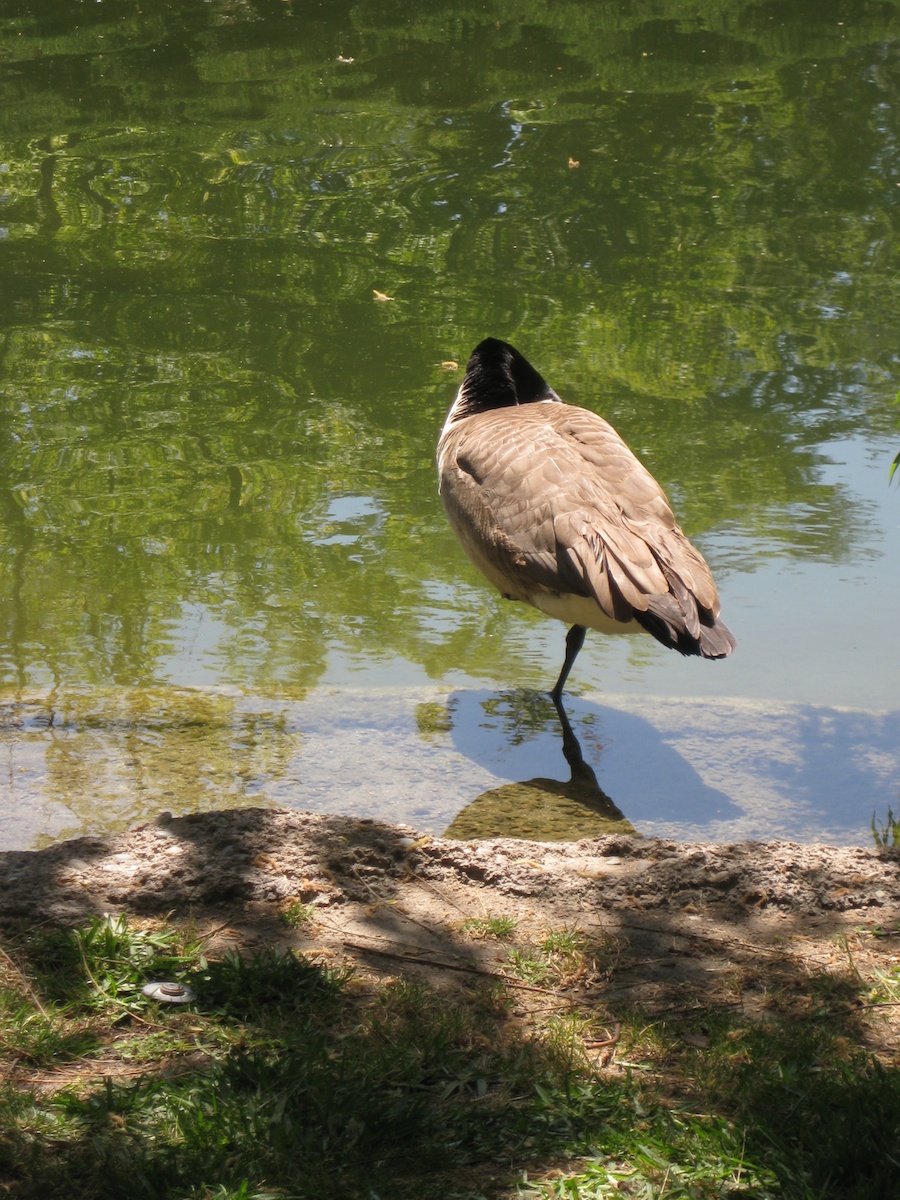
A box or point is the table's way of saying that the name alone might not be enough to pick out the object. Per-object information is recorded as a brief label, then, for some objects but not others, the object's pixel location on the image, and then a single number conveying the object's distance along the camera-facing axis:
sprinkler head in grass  6.41
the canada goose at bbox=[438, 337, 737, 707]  9.86
